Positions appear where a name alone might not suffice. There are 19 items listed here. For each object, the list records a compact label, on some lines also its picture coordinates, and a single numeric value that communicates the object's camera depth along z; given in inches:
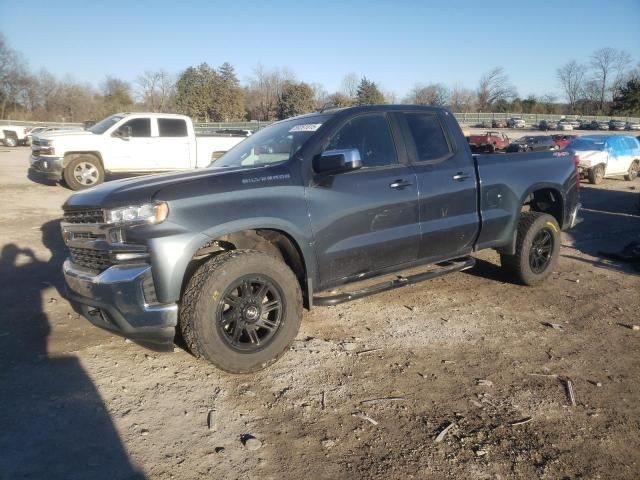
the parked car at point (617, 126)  2566.4
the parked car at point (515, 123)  2704.2
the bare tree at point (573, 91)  4138.8
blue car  649.0
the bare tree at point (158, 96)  2874.0
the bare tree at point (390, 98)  3024.1
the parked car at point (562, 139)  991.1
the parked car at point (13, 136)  1211.2
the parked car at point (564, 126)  2566.4
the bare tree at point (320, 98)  2543.8
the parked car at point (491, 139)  1251.8
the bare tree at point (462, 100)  3941.9
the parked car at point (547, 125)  2592.3
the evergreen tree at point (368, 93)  2613.4
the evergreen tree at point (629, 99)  3191.4
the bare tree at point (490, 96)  3855.8
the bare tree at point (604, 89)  3843.8
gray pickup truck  125.0
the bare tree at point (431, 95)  3359.0
